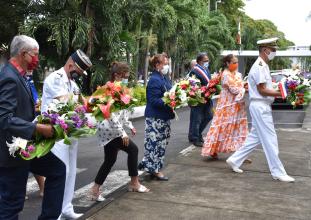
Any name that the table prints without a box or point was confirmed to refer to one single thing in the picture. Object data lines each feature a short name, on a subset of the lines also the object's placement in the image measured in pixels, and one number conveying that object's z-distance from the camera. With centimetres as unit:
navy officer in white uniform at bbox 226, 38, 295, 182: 643
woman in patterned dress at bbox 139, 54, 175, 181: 607
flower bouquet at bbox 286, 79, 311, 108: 726
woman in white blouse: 530
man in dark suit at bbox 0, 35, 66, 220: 350
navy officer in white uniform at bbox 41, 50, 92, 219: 455
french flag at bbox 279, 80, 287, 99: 647
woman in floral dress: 764
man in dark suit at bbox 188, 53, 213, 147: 898
